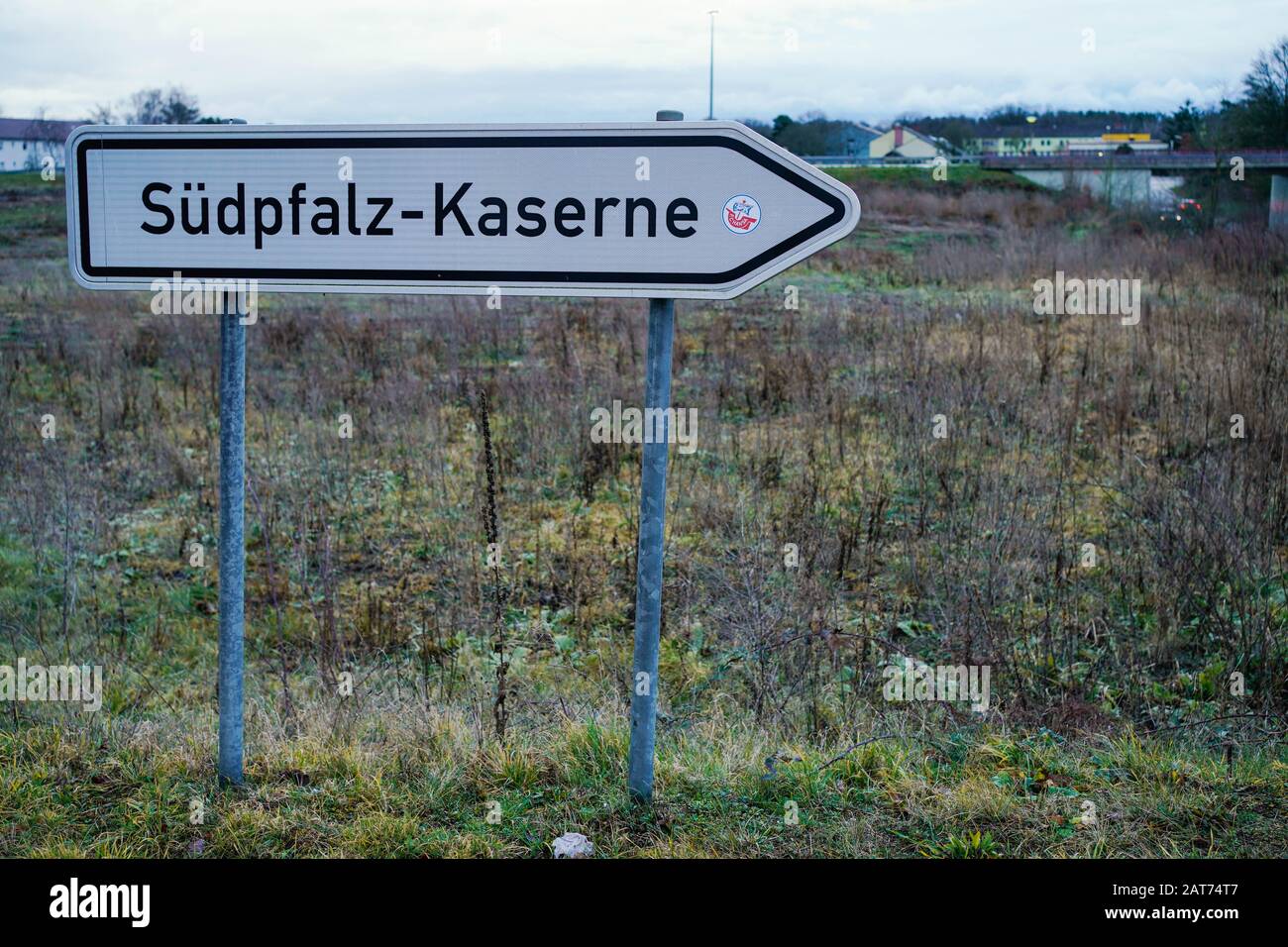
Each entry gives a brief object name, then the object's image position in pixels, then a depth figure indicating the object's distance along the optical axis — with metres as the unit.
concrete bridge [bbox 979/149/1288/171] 25.11
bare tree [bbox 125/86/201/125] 28.09
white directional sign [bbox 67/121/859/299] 2.51
